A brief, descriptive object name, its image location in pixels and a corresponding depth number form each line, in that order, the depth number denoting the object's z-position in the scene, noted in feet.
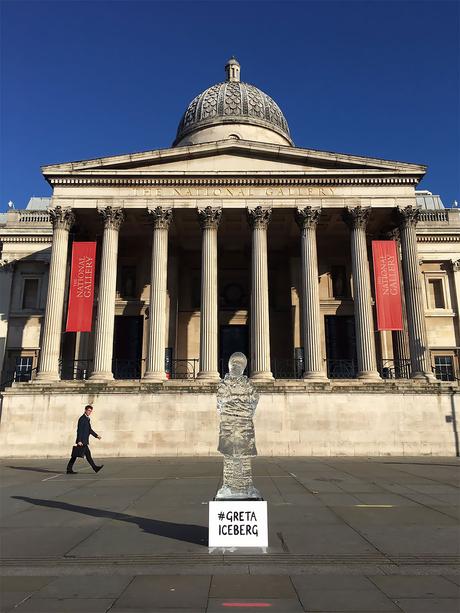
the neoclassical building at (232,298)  77.94
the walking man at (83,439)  51.98
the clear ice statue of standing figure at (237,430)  23.76
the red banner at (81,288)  86.99
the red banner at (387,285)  85.76
